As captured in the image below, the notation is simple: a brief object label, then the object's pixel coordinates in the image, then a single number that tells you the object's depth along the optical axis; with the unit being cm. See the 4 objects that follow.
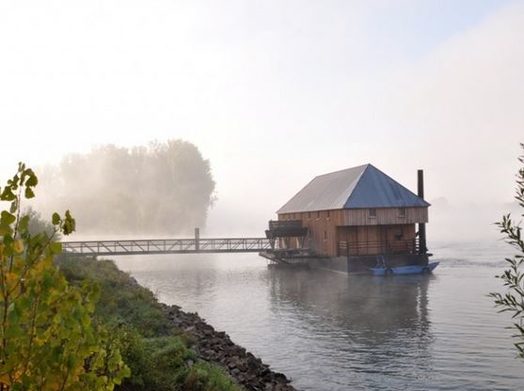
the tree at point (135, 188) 8462
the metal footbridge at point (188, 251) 4225
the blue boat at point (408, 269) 3816
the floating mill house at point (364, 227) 3950
